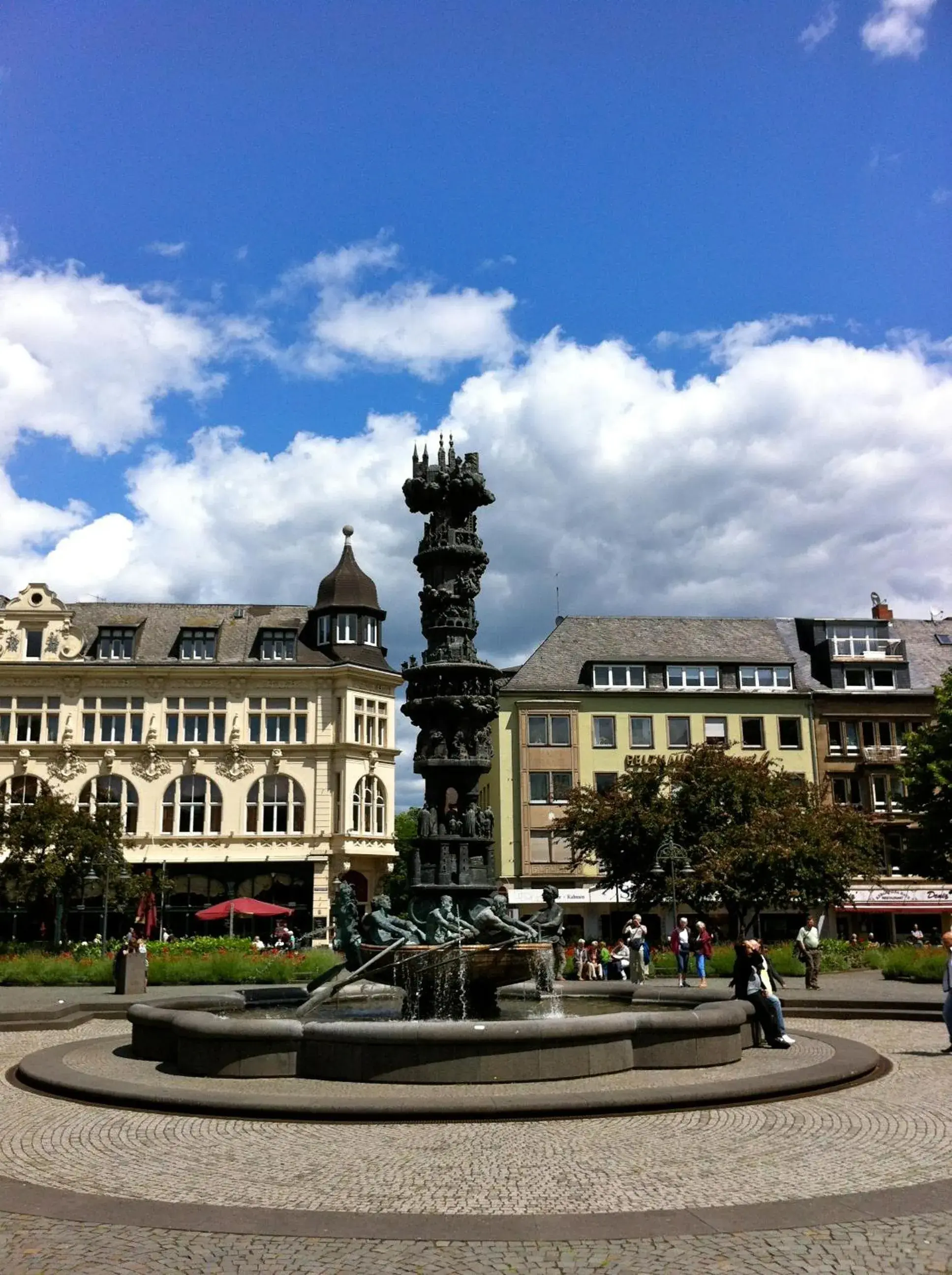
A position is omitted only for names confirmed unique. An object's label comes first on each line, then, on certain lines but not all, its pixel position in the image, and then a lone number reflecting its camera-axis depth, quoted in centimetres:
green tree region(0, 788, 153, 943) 4091
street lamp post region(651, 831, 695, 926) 3209
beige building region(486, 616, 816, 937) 5669
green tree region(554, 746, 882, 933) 3781
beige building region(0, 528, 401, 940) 5528
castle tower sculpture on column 2016
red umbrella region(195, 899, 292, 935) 4334
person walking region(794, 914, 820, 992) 2750
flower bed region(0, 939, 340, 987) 2875
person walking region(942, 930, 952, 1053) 1535
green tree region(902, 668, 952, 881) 4275
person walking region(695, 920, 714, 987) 2780
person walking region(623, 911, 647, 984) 2898
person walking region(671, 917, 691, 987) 2795
